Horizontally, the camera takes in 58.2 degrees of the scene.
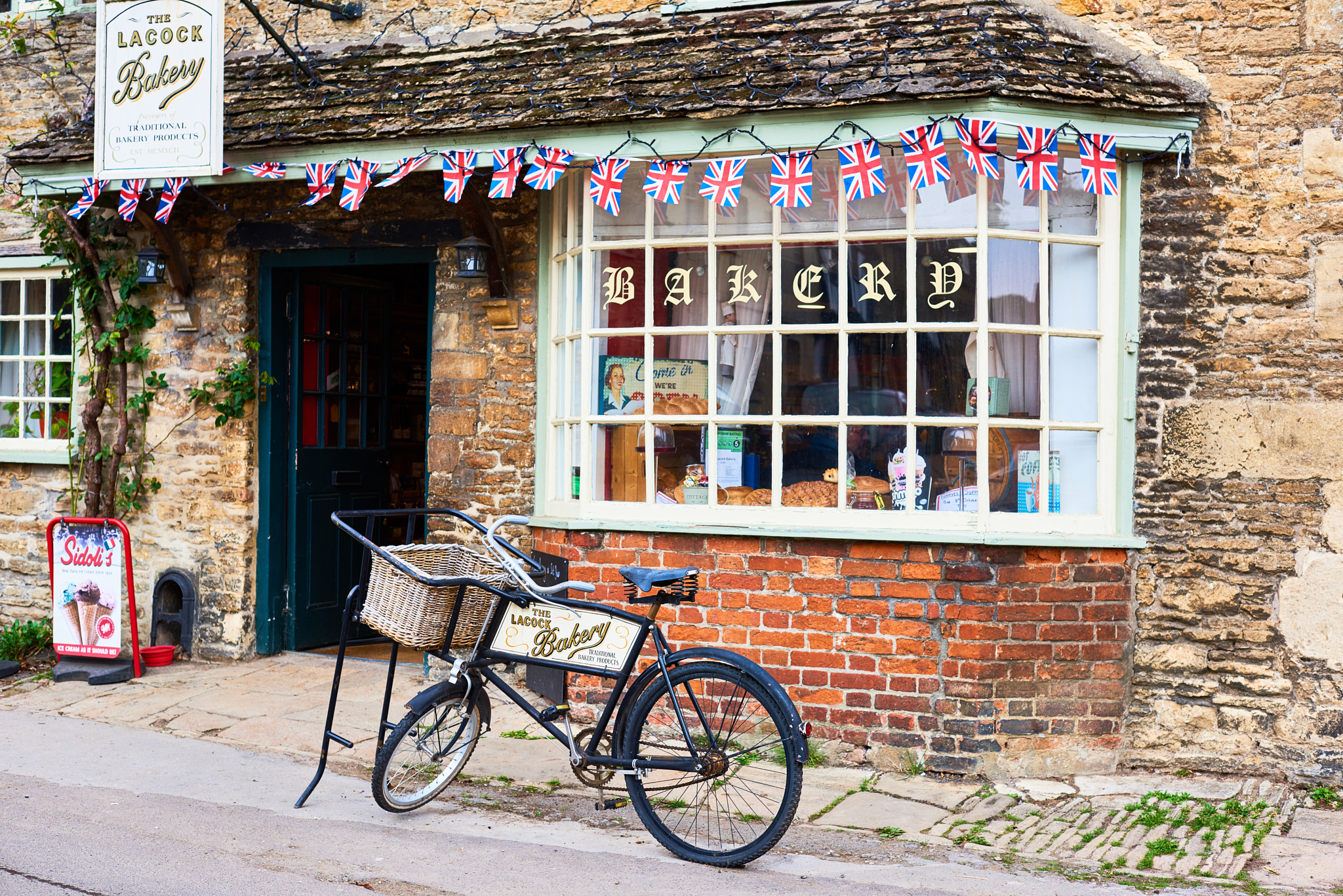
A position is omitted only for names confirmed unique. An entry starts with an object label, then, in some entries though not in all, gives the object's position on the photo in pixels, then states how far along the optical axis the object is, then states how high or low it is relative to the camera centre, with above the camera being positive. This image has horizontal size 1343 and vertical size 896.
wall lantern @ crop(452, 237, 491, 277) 6.80 +1.09
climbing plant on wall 7.99 +0.53
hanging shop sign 6.79 +2.06
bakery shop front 5.65 +0.62
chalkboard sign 6.66 -1.31
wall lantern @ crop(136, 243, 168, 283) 7.65 +1.15
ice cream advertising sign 7.52 -0.89
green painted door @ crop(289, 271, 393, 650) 8.12 +0.12
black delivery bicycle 4.42 -0.99
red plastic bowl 7.77 -1.34
